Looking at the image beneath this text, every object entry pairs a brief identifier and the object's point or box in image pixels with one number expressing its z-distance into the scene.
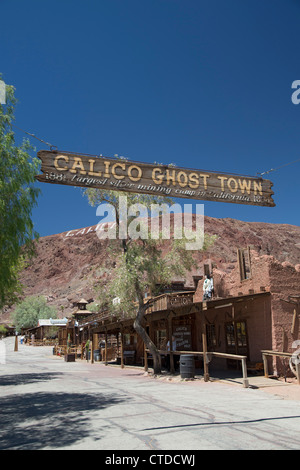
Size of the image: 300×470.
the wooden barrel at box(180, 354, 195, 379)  14.85
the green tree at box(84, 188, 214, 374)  17.44
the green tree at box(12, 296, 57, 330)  79.62
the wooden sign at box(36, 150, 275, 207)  6.15
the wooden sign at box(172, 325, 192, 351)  20.95
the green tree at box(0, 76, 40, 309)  9.55
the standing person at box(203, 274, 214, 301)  19.00
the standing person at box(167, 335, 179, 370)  19.82
